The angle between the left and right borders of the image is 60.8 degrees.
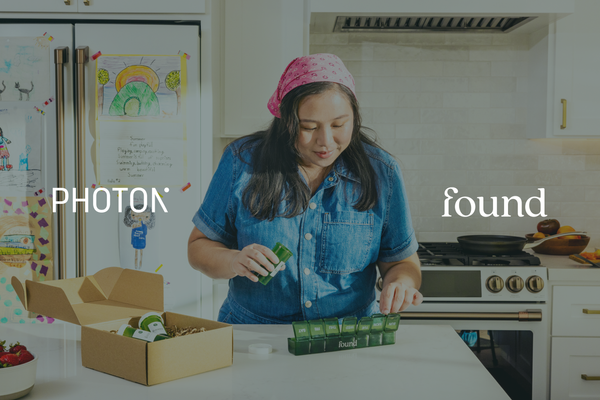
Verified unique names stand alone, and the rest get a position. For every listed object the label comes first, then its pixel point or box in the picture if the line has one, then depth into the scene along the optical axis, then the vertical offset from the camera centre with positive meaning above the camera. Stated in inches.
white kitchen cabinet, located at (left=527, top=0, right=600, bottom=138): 98.3 +20.7
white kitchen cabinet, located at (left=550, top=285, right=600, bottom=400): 92.1 -27.2
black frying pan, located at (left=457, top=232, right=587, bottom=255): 95.1 -12.1
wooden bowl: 101.3 -12.8
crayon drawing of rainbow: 80.4 +15.0
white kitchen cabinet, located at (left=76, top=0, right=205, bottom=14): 80.2 +27.1
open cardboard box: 36.6 -12.1
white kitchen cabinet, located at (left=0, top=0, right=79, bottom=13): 79.7 +27.0
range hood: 92.2 +31.2
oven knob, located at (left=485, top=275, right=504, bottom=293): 91.6 -18.5
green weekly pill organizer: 43.4 -13.5
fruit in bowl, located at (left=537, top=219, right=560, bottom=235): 107.6 -9.5
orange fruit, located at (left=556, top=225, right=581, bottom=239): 105.7 -9.9
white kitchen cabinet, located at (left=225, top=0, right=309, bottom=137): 91.7 +24.5
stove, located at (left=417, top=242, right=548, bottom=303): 91.6 -17.7
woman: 52.5 -3.1
